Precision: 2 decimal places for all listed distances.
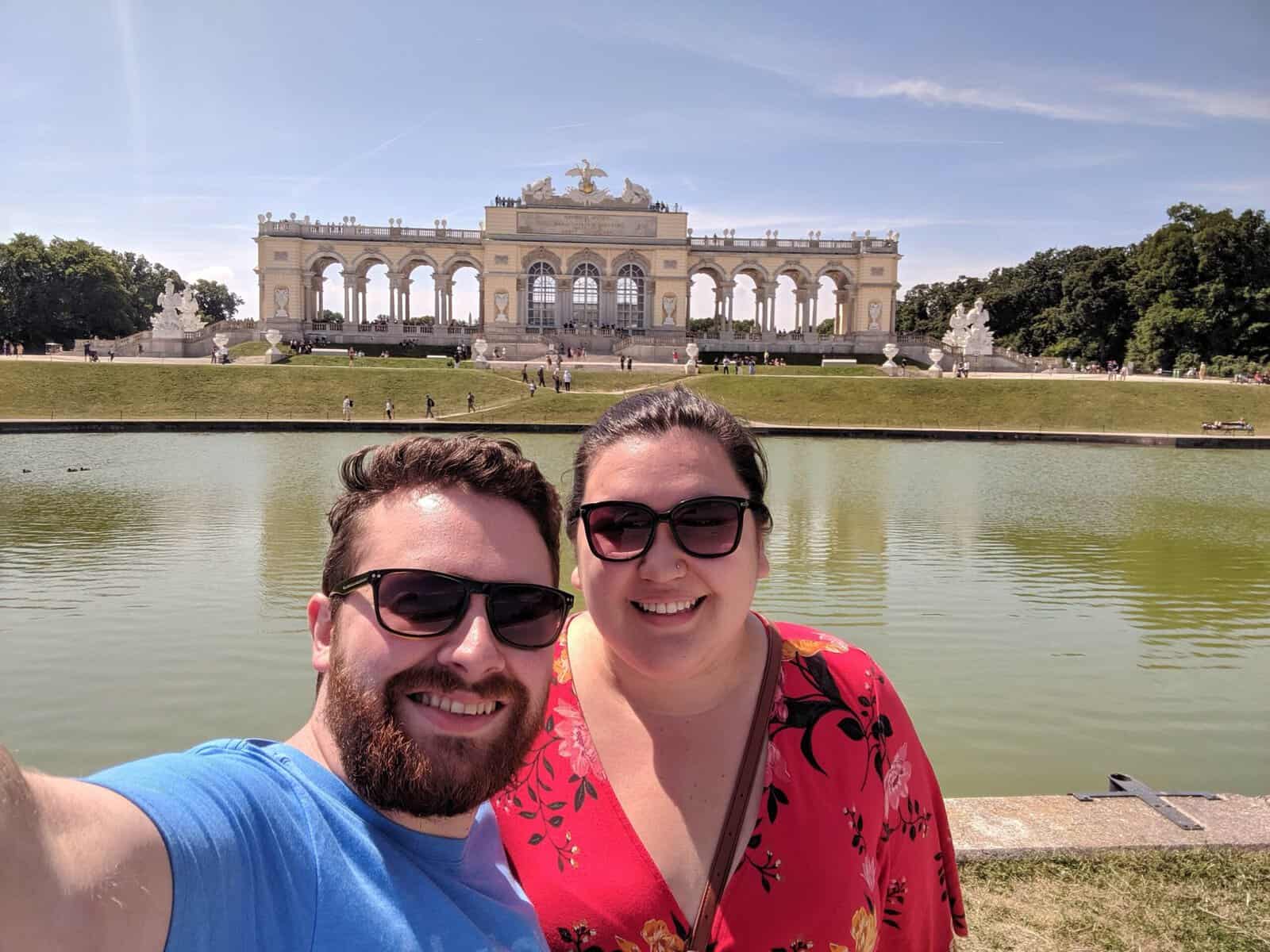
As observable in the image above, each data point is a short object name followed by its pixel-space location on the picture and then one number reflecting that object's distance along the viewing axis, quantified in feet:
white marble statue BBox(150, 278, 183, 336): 145.89
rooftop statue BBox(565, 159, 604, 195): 180.86
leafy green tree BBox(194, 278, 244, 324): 278.67
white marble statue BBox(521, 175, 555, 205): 181.68
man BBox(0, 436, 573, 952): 3.02
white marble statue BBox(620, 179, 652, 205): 182.80
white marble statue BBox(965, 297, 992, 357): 151.84
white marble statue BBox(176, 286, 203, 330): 149.79
